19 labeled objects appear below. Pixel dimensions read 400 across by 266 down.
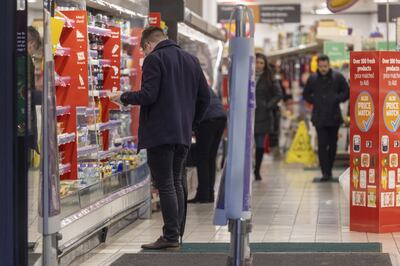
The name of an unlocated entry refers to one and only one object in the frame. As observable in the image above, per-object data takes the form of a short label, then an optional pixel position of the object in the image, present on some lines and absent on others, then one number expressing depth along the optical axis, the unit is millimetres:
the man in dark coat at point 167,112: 8475
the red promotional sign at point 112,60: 9991
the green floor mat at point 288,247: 8935
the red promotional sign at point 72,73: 8471
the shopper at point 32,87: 6529
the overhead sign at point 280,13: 29215
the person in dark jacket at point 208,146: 12292
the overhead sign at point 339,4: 11747
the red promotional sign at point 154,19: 11191
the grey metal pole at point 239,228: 6323
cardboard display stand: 9815
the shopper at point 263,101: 15947
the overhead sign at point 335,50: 20471
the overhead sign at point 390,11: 14334
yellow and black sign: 19113
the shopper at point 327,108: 15478
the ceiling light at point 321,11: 20605
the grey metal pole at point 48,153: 6381
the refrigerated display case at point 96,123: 8303
